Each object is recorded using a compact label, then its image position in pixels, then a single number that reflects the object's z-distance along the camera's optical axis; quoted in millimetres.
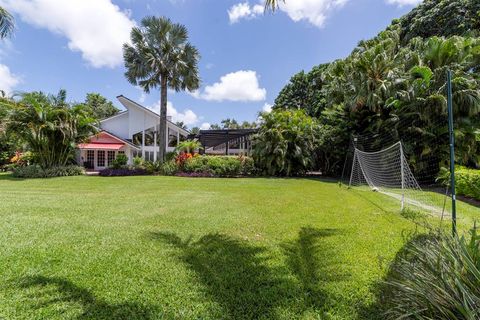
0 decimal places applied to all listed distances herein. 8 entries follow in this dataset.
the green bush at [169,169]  19055
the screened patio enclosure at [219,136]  26125
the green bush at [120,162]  20003
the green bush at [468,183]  9383
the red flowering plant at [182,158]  19375
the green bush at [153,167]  19625
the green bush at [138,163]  20064
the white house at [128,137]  25031
